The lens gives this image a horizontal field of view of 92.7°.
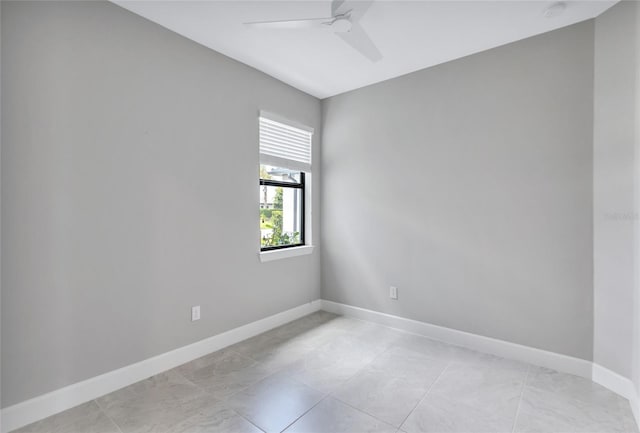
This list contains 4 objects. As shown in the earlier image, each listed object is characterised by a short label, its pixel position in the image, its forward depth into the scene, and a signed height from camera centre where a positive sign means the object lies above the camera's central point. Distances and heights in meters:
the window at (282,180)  3.22 +0.42
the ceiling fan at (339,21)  1.77 +1.17
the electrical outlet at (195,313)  2.55 -0.81
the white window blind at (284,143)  3.16 +0.82
